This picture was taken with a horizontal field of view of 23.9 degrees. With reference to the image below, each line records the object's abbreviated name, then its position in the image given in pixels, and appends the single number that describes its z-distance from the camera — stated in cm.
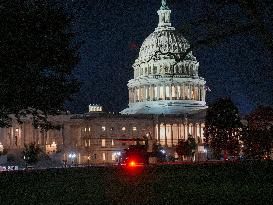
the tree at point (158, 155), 6307
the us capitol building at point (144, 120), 15412
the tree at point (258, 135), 8775
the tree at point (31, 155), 9952
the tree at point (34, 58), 2925
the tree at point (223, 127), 10050
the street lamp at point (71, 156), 14391
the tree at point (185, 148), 12800
